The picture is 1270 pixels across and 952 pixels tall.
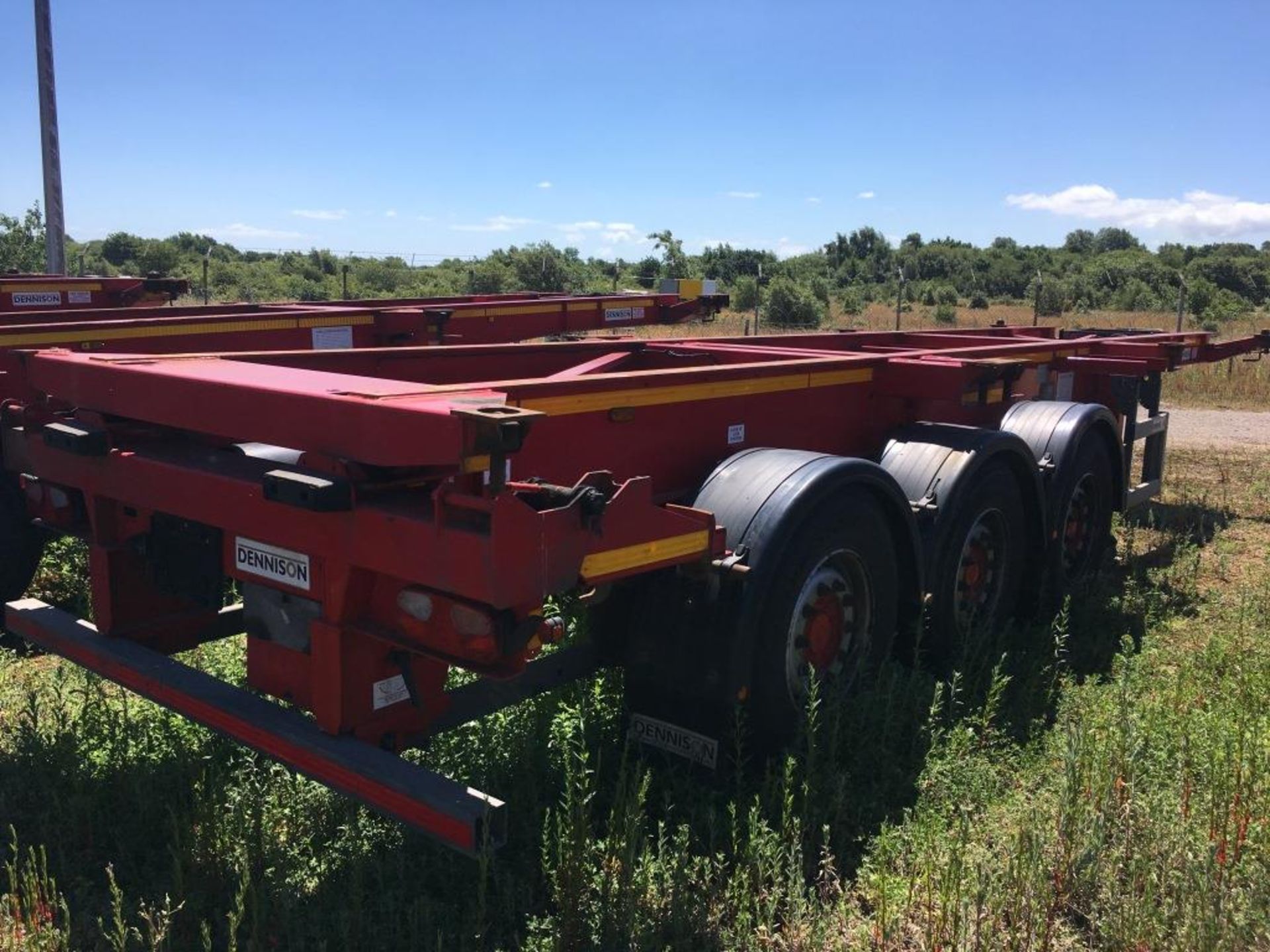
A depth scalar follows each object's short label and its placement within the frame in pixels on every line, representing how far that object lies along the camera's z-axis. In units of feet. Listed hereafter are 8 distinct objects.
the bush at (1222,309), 115.65
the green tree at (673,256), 150.20
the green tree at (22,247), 91.97
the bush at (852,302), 137.87
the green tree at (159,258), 171.92
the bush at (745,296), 132.77
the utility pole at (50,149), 44.57
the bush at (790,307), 117.70
